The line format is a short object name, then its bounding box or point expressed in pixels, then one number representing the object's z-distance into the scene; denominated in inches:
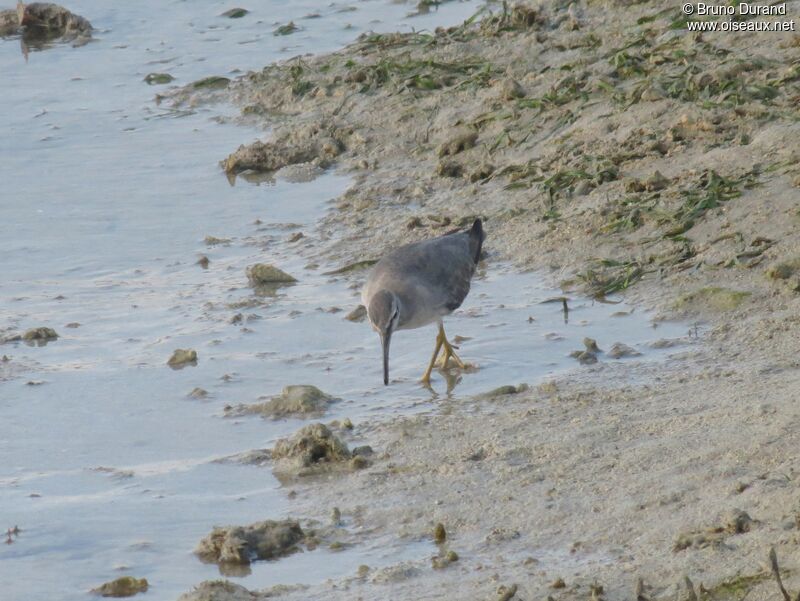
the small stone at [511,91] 909.8
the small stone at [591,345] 629.3
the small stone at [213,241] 834.8
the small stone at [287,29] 1228.0
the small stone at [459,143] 880.3
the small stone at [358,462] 541.3
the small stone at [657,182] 761.0
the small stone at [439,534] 465.7
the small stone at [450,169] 861.8
